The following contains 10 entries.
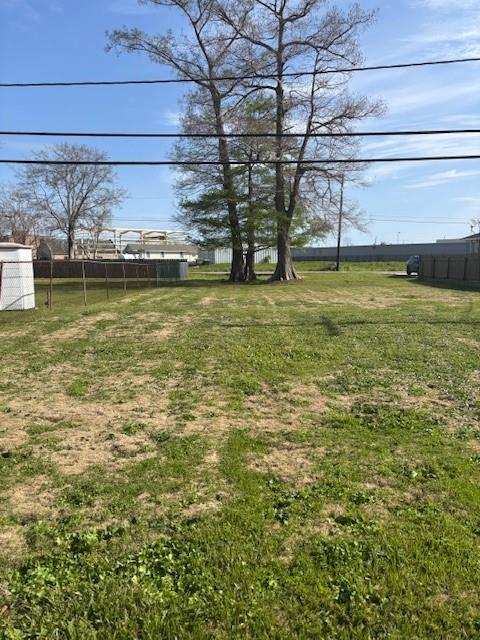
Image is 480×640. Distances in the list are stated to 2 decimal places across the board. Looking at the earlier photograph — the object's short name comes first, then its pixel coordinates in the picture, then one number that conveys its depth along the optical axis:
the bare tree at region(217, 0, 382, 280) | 30.42
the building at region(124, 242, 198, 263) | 104.62
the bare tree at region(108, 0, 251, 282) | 32.25
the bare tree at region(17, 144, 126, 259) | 64.25
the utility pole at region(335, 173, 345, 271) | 31.70
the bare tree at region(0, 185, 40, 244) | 71.56
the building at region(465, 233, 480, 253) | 47.56
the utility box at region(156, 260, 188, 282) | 41.97
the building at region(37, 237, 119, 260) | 77.38
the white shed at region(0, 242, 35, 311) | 17.33
